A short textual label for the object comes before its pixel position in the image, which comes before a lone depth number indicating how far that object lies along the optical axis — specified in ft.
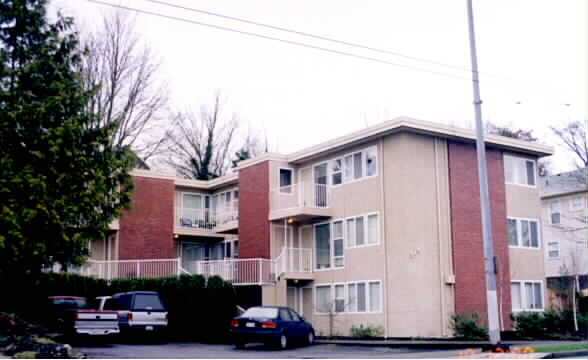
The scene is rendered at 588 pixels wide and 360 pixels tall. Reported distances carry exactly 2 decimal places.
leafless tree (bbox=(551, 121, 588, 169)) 156.87
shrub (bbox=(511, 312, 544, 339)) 95.66
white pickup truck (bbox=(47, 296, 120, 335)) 75.40
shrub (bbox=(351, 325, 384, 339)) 93.84
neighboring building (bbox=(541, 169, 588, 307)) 138.58
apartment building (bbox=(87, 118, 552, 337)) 94.53
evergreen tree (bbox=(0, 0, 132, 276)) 70.79
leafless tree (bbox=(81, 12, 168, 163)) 128.88
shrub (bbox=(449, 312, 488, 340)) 91.71
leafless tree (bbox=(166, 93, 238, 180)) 172.86
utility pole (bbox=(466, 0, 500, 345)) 61.67
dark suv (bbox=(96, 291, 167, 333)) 81.61
